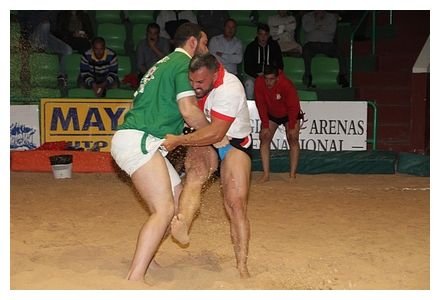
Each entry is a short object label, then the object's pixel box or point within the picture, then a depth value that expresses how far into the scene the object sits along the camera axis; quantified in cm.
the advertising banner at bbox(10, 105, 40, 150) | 1127
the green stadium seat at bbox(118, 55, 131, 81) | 1353
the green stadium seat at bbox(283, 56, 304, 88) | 1359
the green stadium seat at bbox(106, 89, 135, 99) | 1227
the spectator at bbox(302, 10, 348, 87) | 1391
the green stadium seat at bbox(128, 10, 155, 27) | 1495
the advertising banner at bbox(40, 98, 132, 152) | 1134
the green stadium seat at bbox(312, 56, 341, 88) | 1390
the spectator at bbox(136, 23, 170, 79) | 1298
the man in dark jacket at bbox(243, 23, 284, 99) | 1258
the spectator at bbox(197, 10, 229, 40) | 1366
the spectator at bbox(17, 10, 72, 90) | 1318
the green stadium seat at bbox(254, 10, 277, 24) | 1468
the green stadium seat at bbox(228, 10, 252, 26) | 1502
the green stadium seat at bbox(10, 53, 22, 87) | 1232
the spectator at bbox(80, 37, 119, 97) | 1258
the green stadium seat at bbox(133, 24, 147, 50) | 1439
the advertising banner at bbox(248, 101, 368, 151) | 1179
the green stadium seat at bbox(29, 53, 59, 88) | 1284
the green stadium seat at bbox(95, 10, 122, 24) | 1490
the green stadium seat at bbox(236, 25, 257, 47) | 1427
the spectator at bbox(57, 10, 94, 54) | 1351
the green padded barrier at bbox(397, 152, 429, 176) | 1067
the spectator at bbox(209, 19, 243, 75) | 1305
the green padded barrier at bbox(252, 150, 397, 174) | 1086
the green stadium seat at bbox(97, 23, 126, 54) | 1424
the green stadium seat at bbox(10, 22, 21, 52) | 1284
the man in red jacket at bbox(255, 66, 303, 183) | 977
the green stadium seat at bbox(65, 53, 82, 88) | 1338
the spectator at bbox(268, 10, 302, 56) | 1384
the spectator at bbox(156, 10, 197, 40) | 1360
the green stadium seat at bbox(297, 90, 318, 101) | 1271
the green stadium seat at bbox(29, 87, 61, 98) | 1227
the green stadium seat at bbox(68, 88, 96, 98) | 1238
